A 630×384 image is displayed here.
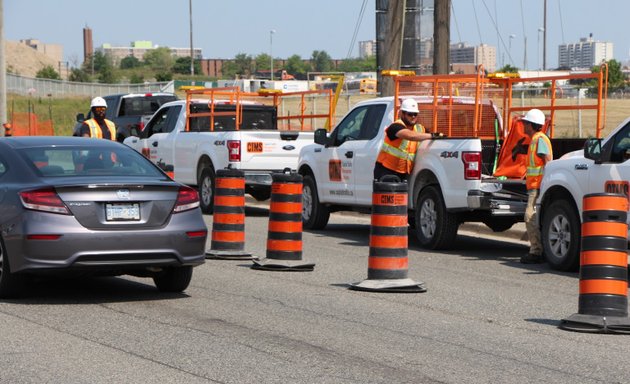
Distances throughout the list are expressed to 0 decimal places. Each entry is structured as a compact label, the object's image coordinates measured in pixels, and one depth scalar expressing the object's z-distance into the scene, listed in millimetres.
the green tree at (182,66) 168625
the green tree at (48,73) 139625
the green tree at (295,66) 189700
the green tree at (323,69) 191225
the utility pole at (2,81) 37156
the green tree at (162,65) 180450
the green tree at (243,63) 160888
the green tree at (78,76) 137250
